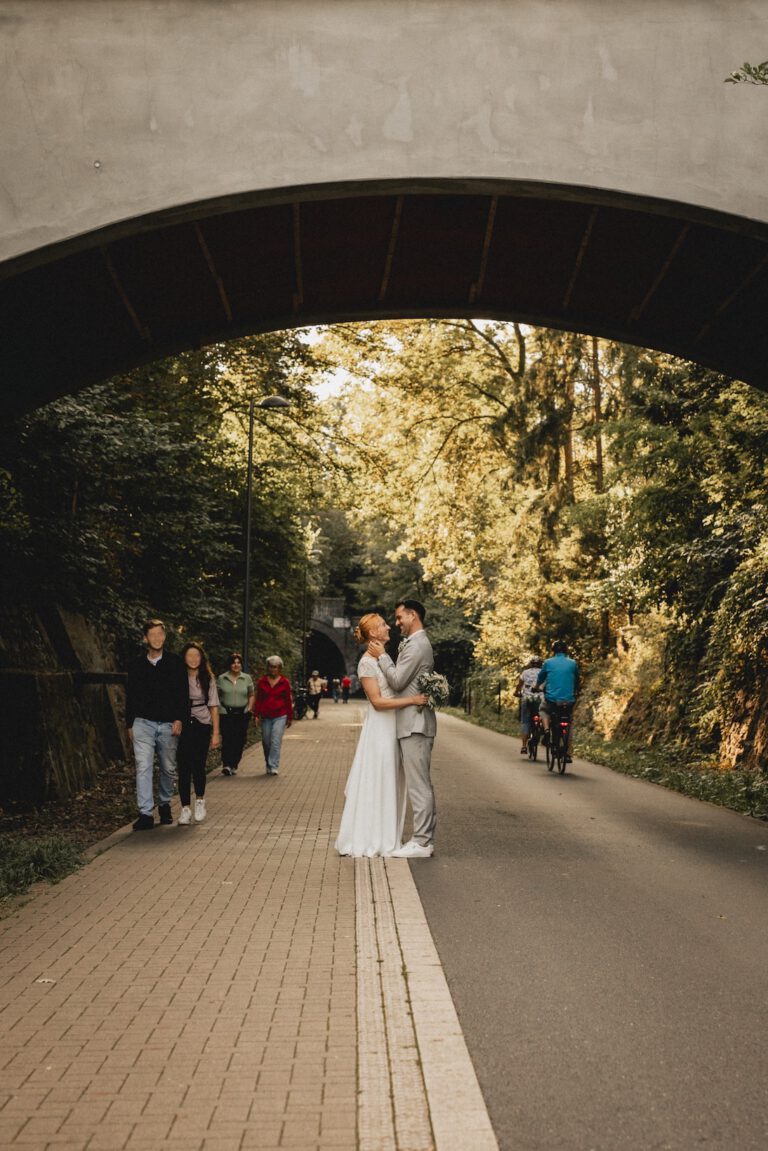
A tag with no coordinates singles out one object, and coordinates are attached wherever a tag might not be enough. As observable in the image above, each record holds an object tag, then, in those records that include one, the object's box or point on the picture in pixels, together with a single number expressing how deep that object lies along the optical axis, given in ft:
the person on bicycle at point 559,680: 63.72
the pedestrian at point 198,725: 42.83
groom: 32.65
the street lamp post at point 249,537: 85.61
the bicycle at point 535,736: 74.13
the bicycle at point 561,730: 63.36
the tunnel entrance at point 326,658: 333.42
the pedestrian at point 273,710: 60.64
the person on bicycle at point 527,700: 74.95
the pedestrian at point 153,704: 39.50
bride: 32.71
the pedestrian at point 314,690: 152.87
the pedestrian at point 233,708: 60.49
